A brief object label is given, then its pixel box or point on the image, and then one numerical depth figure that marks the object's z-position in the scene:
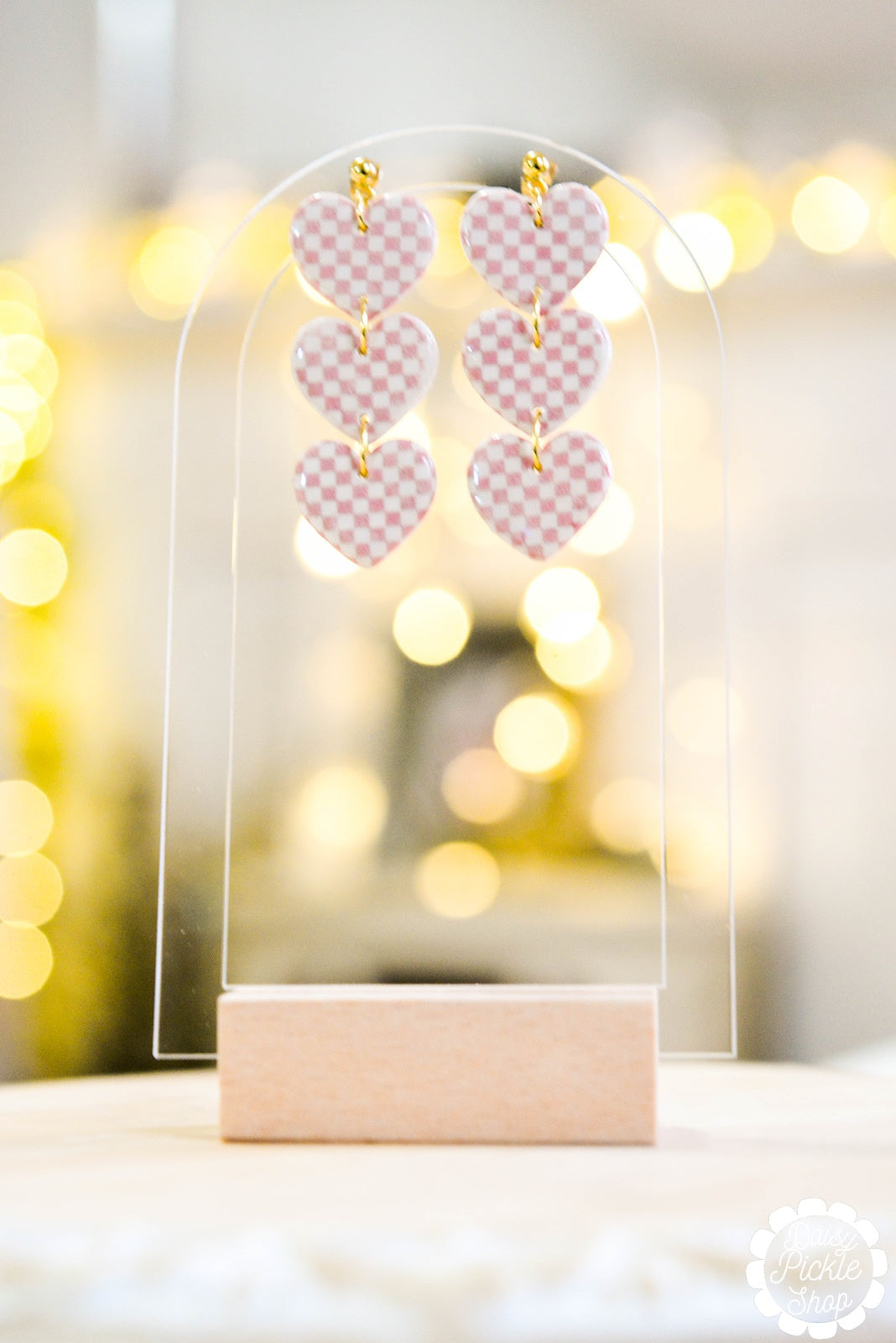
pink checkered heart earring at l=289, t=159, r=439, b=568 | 0.51
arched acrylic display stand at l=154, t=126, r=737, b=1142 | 0.53
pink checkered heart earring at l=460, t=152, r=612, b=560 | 0.51
